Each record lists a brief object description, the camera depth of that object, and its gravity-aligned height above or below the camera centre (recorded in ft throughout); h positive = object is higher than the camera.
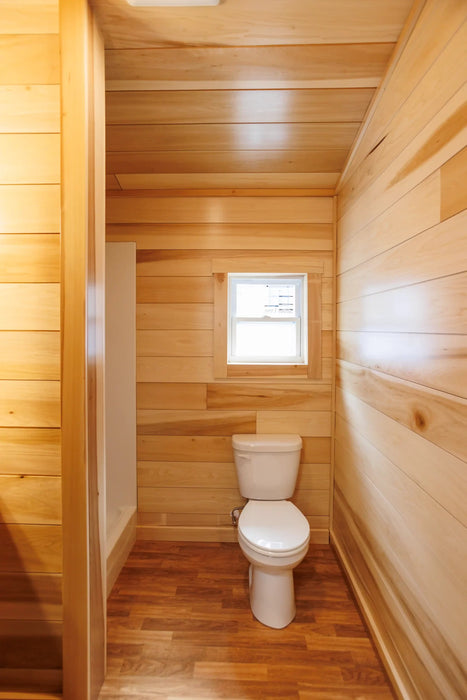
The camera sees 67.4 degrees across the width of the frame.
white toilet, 5.14 -3.04
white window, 7.60 +0.37
